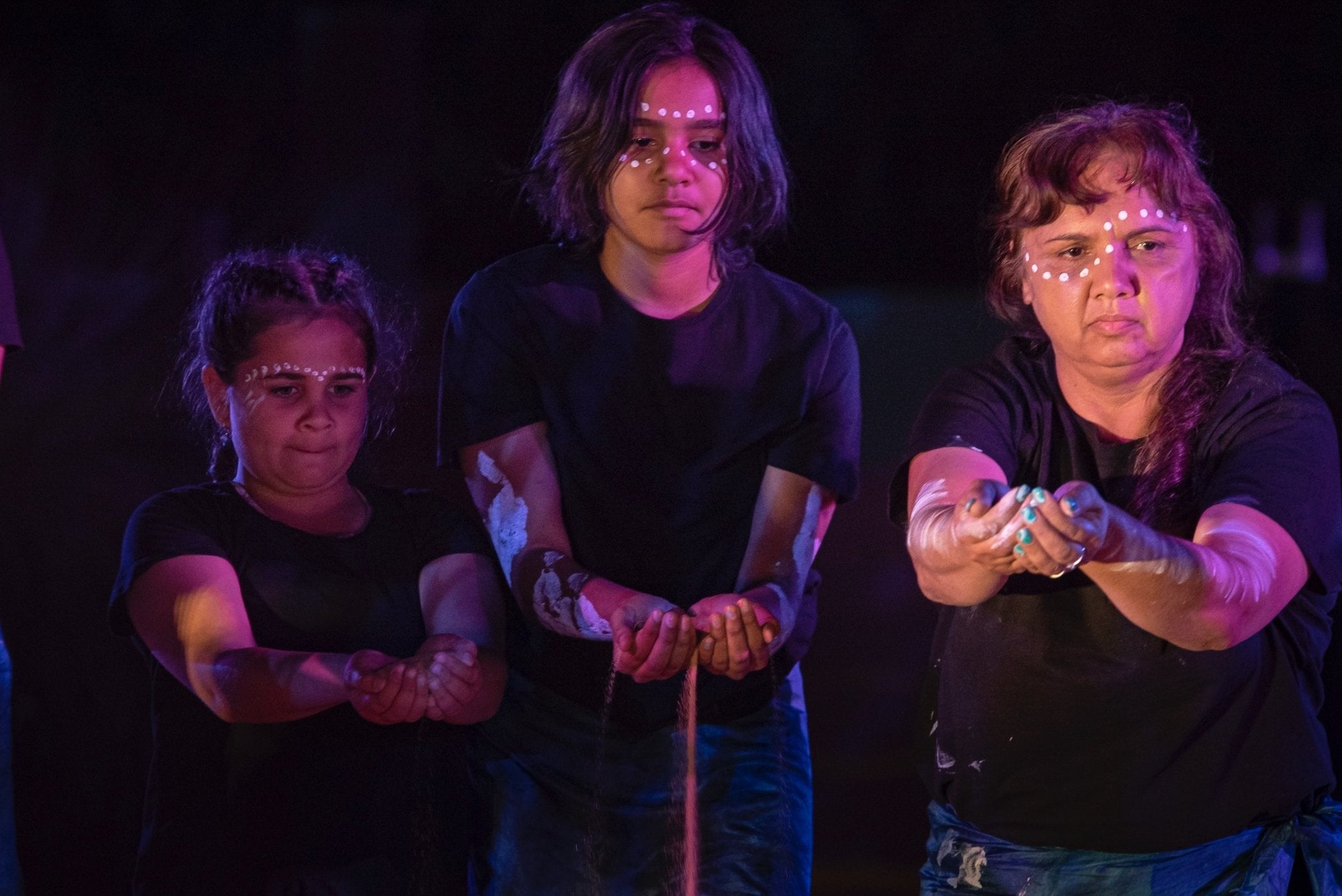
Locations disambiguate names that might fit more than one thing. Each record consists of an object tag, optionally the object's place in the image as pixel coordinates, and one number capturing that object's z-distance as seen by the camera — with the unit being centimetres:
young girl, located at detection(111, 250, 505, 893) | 403
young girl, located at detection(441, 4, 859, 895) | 424
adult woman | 323
